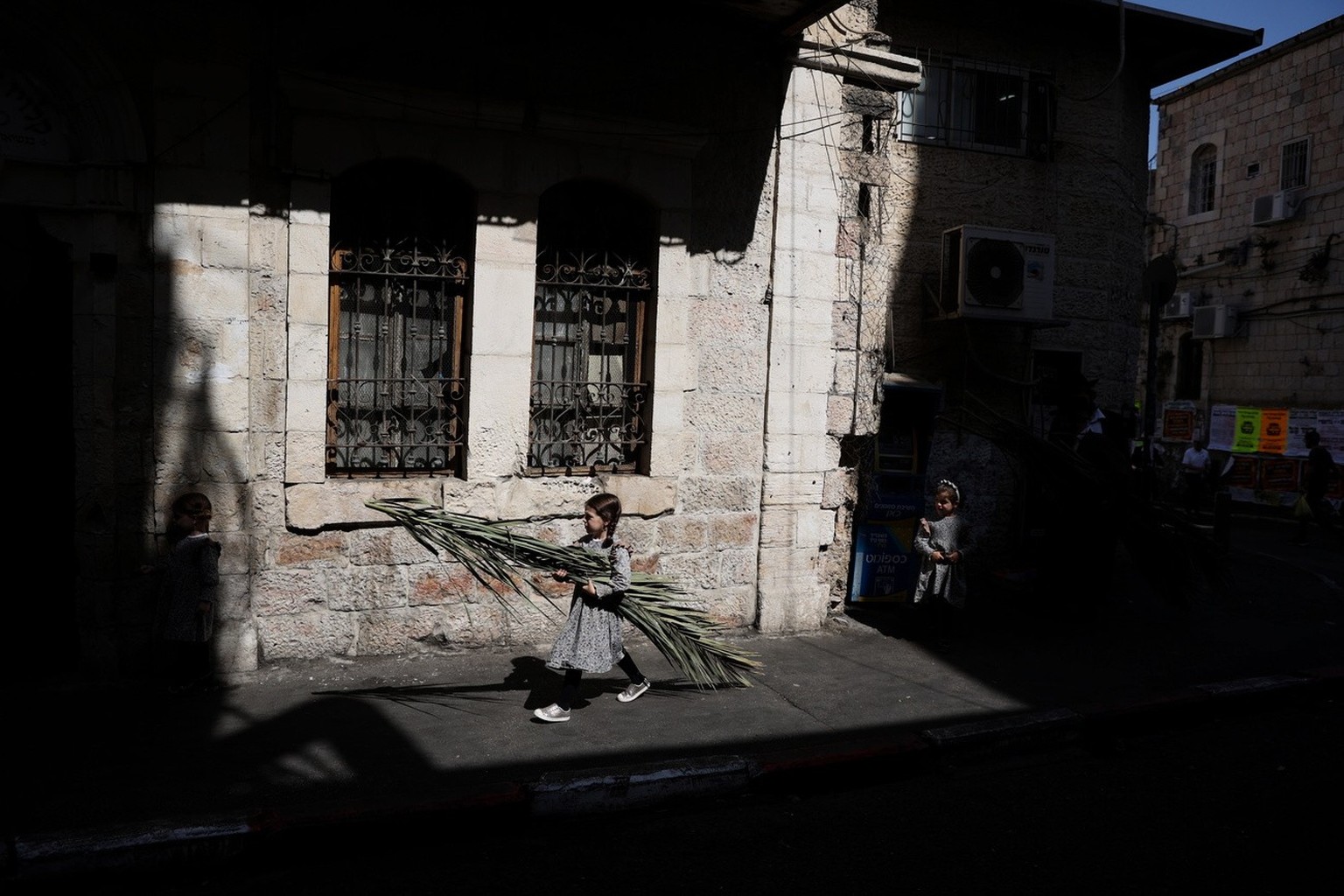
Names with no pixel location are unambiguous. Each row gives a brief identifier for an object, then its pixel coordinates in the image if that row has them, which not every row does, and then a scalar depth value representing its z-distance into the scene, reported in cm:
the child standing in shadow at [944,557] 759
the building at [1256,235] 1927
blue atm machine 842
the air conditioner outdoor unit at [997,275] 976
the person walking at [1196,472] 1827
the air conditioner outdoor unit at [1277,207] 1980
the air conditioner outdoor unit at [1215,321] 2105
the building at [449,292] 591
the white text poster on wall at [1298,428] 1903
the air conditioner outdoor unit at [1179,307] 2234
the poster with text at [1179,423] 2194
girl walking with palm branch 575
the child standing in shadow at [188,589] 585
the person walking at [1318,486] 1468
